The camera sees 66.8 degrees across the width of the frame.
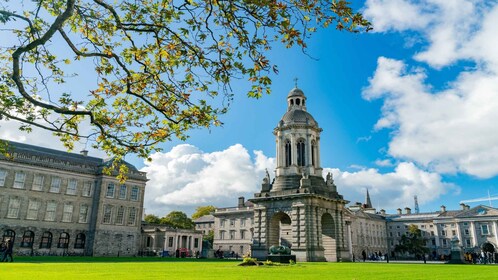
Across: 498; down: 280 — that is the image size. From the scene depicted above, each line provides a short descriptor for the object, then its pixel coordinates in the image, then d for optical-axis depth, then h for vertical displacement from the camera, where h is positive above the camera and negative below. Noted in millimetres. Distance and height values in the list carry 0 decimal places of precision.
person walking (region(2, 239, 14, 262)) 24984 -255
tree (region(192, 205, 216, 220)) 113269 +10845
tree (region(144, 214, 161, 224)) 101644 +7445
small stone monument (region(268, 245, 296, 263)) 28656 -403
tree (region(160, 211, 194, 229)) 97169 +6996
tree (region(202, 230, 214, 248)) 90550 +2886
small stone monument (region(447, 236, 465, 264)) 38359 -59
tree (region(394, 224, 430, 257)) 82000 +1393
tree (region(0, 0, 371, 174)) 8234 +4575
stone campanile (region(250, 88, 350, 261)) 39219 +5018
